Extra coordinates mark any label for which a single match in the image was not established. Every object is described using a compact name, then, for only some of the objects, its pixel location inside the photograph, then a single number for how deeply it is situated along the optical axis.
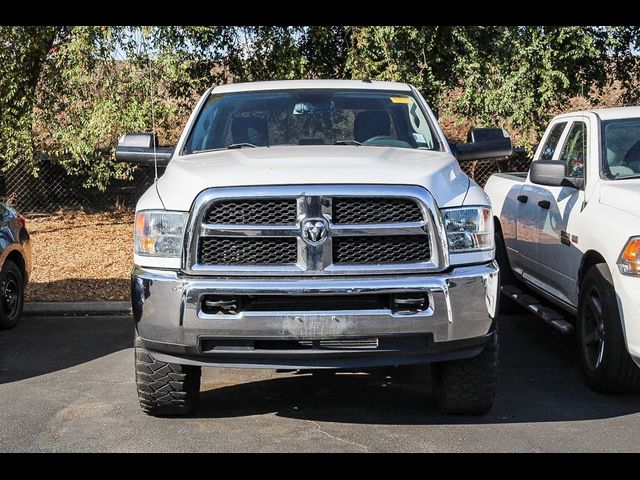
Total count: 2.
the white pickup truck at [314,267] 4.87
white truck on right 5.77
